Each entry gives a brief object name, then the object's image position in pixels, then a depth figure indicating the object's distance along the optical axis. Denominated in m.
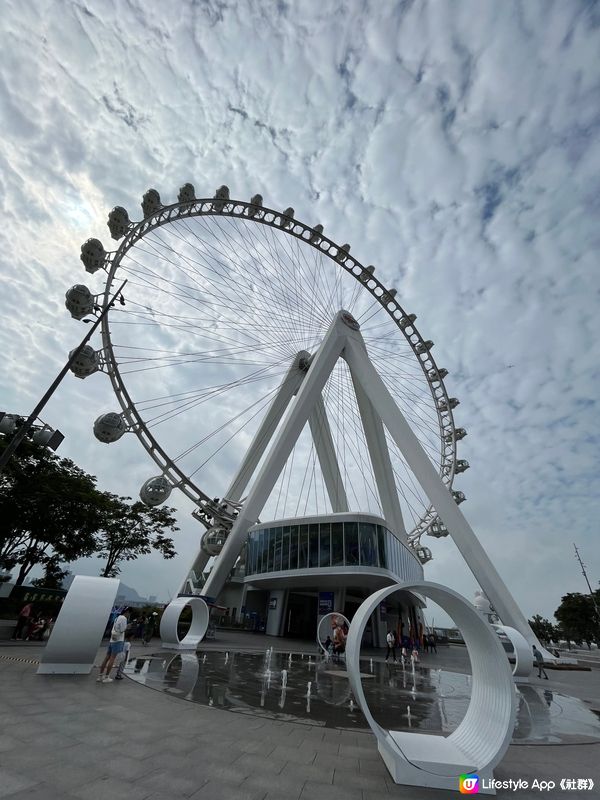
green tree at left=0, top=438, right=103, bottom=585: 26.30
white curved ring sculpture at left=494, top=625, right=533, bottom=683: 17.97
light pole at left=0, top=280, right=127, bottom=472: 10.17
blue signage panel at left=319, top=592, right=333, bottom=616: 35.75
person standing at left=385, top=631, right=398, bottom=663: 23.80
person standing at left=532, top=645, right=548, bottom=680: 21.32
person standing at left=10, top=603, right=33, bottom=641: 17.66
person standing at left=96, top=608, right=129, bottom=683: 10.08
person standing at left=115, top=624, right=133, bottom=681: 10.91
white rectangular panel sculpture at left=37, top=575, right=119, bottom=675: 10.73
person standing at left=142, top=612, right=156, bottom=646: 20.70
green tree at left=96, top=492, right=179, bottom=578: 35.31
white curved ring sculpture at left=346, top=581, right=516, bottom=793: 5.46
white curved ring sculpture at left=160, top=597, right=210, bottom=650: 18.95
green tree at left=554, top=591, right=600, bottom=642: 64.62
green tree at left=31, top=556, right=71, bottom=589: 32.17
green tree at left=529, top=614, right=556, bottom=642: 90.69
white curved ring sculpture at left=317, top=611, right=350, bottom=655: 28.79
